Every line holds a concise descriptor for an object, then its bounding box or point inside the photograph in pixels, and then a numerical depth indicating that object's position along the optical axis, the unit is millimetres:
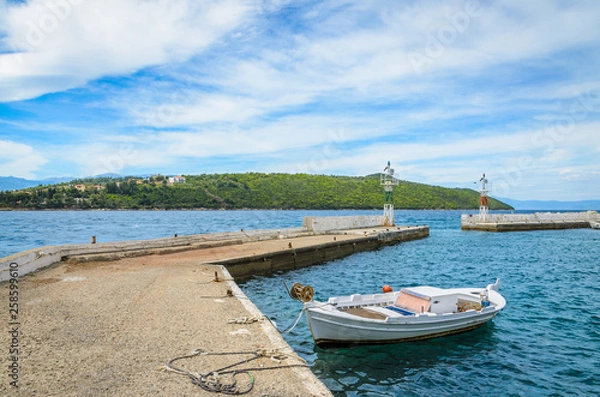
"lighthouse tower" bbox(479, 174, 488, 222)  58031
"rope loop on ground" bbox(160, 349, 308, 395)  5980
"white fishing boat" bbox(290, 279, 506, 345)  10730
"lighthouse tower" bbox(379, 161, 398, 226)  45906
